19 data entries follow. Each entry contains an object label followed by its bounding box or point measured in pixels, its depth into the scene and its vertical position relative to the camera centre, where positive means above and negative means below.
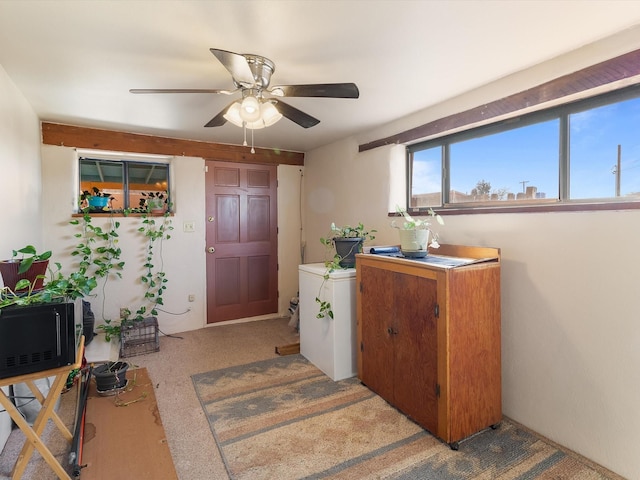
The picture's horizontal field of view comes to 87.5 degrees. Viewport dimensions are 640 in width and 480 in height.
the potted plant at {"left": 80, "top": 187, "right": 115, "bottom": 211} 3.49 +0.34
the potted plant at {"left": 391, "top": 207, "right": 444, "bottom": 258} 2.26 -0.06
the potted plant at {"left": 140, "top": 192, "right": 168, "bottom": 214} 3.75 +0.33
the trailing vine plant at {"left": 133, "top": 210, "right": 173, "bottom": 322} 3.69 -0.32
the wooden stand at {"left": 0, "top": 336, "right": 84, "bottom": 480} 1.41 -0.84
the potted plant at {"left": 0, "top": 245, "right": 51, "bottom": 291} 1.70 -0.21
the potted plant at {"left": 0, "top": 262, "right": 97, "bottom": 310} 1.41 -0.29
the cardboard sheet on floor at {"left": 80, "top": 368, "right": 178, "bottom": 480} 1.67 -1.18
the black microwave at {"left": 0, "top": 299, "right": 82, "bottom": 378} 1.35 -0.44
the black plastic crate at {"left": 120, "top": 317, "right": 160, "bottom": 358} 3.30 -1.10
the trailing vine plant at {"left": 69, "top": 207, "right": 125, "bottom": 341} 3.39 -0.19
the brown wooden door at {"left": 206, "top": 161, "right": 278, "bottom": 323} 4.07 -0.13
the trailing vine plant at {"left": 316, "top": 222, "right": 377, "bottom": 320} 2.71 -0.30
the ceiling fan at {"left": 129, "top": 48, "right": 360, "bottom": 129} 1.68 +0.75
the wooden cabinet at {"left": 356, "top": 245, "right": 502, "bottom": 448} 1.89 -0.67
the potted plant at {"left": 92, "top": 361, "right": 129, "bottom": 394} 2.37 -1.04
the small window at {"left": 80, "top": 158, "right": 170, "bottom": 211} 3.57 +0.56
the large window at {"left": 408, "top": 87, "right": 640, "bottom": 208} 1.76 +0.45
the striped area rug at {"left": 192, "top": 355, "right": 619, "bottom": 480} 1.71 -1.23
